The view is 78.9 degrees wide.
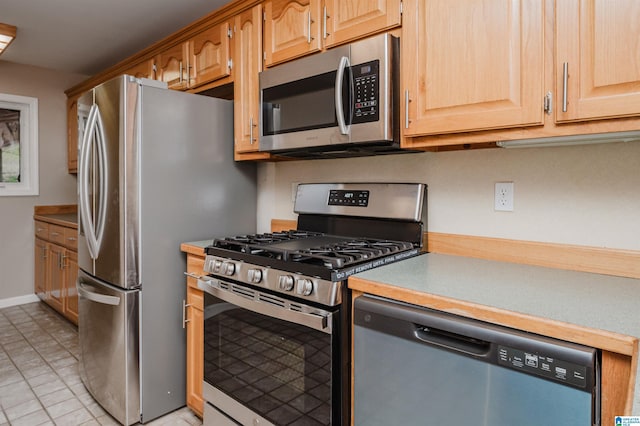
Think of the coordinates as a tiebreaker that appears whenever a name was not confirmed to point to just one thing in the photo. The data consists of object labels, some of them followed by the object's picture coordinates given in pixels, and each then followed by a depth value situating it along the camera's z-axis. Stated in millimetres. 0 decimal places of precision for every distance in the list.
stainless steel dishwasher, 857
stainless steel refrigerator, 1925
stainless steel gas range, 1332
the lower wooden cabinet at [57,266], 3236
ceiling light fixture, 2824
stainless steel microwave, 1544
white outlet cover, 1568
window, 3867
